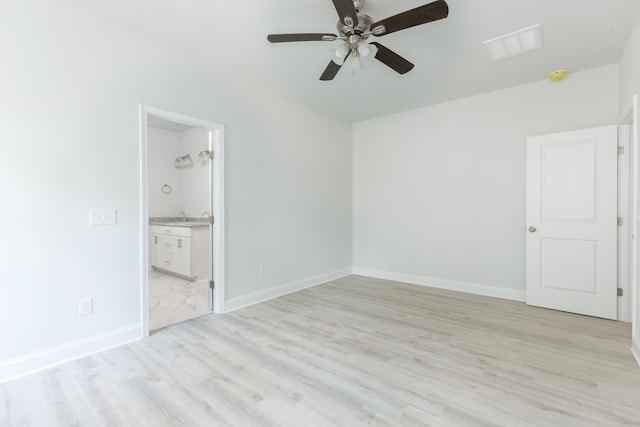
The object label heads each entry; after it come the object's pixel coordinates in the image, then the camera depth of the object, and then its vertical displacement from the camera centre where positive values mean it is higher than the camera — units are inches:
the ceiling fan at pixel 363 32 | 72.2 +48.7
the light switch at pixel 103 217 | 97.0 -1.4
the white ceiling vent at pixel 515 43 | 104.6 +61.3
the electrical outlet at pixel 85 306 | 94.8 -29.6
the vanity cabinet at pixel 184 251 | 188.9 -25.1
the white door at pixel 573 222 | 127.0 -4.7
